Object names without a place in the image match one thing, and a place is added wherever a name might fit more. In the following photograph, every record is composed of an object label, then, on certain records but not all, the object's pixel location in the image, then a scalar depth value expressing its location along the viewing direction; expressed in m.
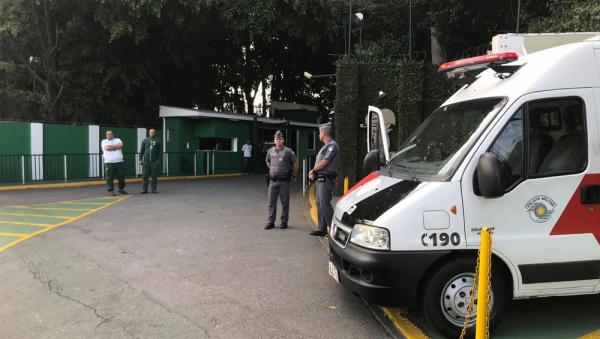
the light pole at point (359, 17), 14.08
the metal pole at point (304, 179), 13.27
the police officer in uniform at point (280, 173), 8.36
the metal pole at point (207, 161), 20.92
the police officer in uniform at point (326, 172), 7.46
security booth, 20.16
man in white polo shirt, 12.89
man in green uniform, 13.40
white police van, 3.80
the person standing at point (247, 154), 22.02
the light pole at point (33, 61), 19.90
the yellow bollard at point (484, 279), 3.13
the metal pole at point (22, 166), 15.60
